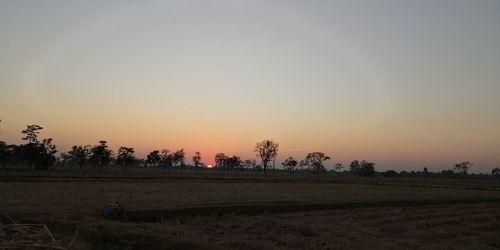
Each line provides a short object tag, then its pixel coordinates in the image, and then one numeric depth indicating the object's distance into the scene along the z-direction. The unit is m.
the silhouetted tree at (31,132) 117.72
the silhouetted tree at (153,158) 193.12
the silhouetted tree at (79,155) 141.48
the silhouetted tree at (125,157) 165.88
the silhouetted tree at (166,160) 194.00
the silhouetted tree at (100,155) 140.81
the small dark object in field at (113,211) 27.22
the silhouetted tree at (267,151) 170.75
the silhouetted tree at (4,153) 122.06
